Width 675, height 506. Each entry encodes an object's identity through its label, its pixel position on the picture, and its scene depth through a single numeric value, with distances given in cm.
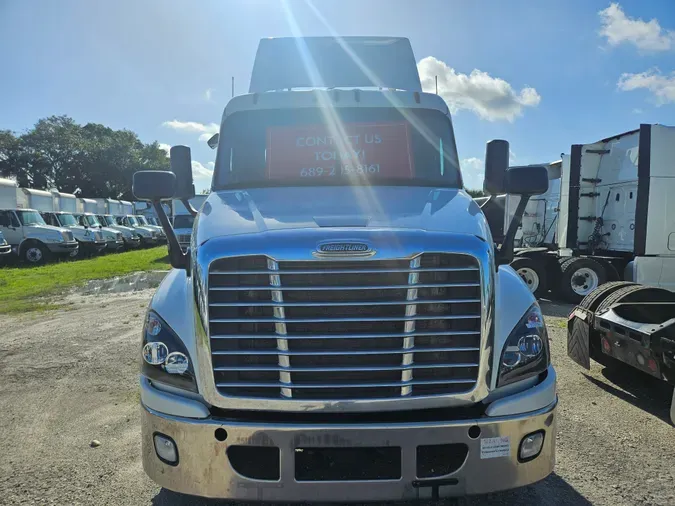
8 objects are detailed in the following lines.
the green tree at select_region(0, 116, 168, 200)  5406
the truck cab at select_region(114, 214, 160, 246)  3119
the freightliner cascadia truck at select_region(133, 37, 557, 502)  252
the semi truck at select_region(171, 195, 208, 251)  2152
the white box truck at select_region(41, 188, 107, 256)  2330
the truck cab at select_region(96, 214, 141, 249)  2857
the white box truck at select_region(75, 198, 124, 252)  2578
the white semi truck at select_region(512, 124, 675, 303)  955
